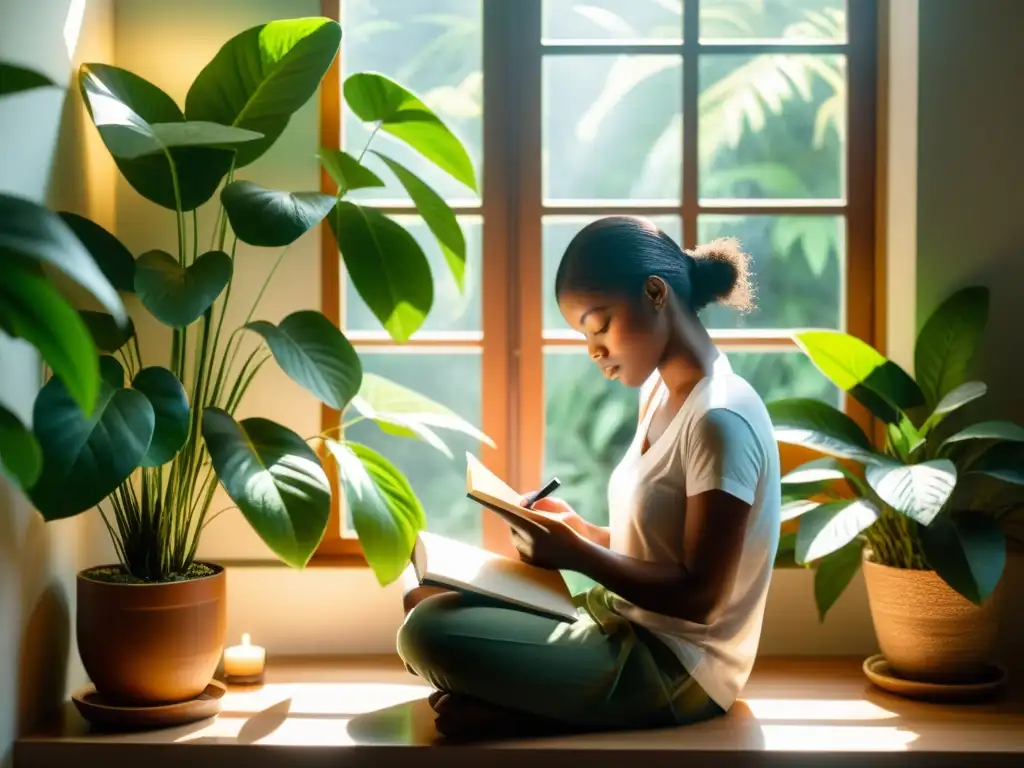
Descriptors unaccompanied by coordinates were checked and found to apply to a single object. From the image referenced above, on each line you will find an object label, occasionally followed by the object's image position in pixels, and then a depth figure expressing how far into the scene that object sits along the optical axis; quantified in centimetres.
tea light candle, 236
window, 265
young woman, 192
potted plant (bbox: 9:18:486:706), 189
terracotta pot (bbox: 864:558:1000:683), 224
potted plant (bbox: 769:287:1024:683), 214
